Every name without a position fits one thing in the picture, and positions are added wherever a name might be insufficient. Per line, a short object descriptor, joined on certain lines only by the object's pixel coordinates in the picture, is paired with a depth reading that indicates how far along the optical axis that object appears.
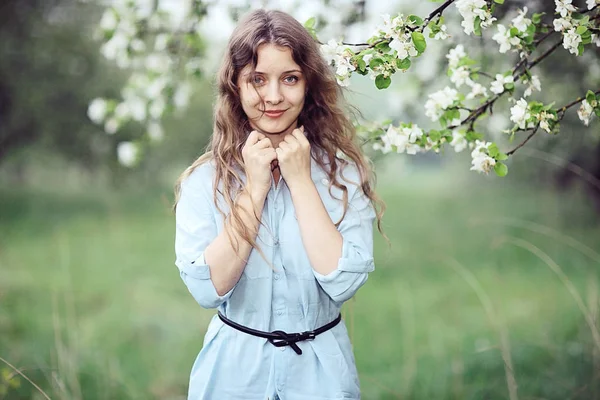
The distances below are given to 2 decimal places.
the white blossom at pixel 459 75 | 2.53
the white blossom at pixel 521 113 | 2.10
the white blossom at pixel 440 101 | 2.44
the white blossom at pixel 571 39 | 2.00
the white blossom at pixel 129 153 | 3.94
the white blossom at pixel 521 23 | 2.24
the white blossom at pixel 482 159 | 2.15
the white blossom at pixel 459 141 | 2.51
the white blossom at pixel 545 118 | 2.05
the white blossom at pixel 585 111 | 2.06
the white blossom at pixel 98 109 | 3.93
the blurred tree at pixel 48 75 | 12.87
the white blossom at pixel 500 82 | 2.37
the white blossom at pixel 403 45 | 1.87
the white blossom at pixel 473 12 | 2.00
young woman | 1.91
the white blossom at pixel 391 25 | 1.87
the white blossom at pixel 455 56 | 2.54
